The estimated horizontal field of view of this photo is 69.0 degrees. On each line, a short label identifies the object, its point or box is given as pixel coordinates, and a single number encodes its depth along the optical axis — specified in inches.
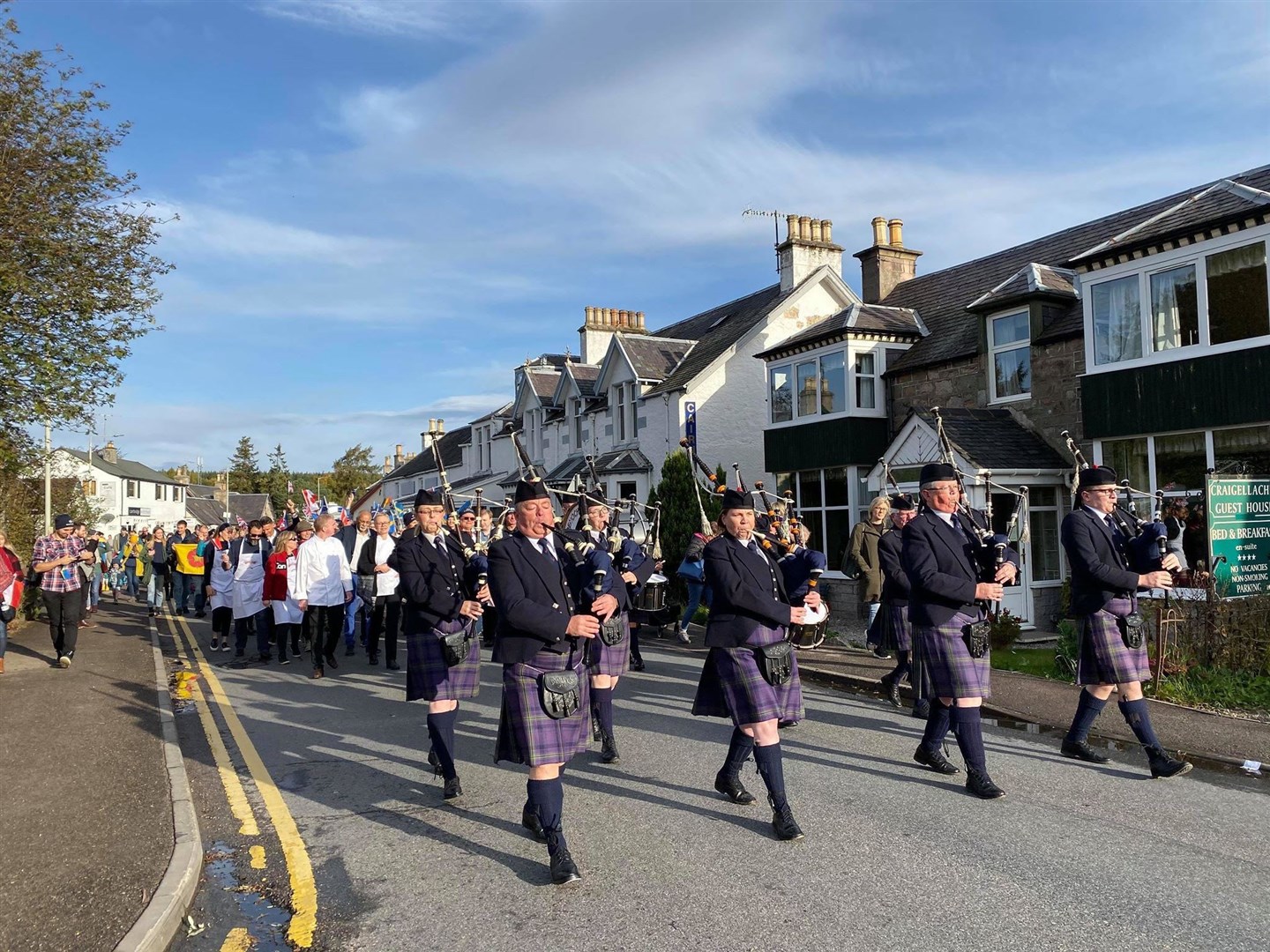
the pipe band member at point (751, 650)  208.8
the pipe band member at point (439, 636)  244.5
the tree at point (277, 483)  2910.9
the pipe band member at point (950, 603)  237.3
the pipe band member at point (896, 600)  348.2
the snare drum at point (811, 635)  320.8
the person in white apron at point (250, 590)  517.0
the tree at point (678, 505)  818.8
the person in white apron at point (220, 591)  559.8
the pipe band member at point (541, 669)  187.6
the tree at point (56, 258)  480.7
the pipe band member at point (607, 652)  222.2
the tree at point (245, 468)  3134.8
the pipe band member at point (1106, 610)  252.4
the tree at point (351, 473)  2891.2
